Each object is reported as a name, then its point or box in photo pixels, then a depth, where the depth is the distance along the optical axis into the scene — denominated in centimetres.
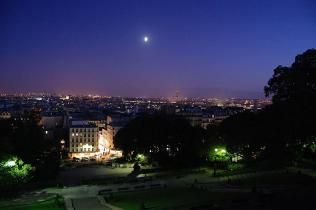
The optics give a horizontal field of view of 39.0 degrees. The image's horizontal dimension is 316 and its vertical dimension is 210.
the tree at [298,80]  3569
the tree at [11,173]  4097
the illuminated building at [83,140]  10244
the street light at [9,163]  4141
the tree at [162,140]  6109
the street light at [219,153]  5641
